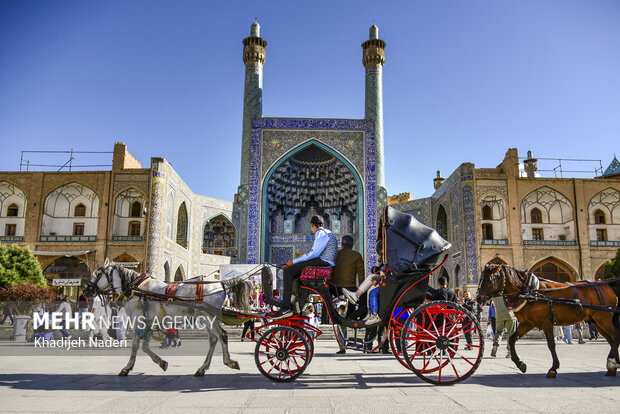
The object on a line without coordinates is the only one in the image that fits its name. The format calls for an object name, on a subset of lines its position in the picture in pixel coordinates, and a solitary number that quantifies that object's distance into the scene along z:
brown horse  5.12
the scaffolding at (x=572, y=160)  23.05
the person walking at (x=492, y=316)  9.80
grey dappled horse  4.77
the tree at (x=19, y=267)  15.93
